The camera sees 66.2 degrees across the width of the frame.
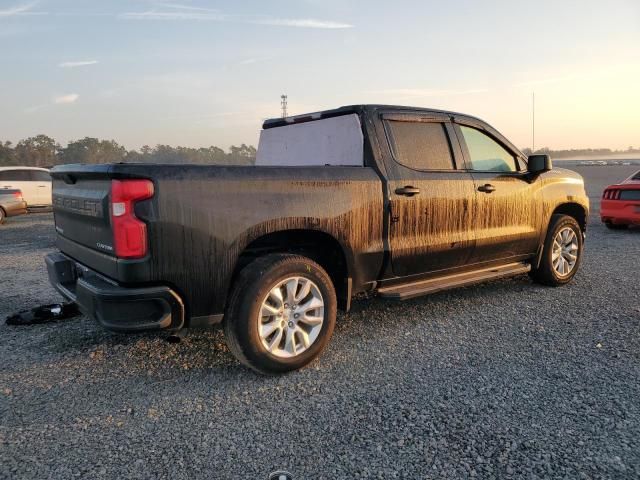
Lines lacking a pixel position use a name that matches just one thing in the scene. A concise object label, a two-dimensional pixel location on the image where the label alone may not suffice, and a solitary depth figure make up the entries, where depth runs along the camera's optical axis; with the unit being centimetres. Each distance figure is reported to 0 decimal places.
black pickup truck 292
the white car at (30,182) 1532
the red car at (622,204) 1027
